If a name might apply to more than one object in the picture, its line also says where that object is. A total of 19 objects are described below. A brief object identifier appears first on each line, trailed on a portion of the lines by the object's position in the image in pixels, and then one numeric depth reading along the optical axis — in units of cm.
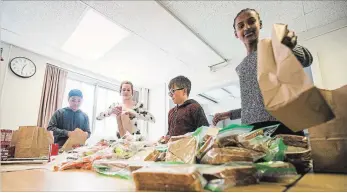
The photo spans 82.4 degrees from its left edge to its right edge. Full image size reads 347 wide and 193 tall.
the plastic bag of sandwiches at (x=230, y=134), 52
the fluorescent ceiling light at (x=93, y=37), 247
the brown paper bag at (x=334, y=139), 51
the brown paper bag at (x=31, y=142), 112
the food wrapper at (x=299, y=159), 53
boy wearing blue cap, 220
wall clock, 305
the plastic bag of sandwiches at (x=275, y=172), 42
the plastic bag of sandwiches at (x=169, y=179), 35
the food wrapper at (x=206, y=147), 55
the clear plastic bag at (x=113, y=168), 53
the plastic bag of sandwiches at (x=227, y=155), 47
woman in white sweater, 175
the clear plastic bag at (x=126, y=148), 86
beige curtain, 322
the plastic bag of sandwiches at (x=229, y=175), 36
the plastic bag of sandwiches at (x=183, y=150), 55
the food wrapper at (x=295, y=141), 56
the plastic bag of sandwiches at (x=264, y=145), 50
